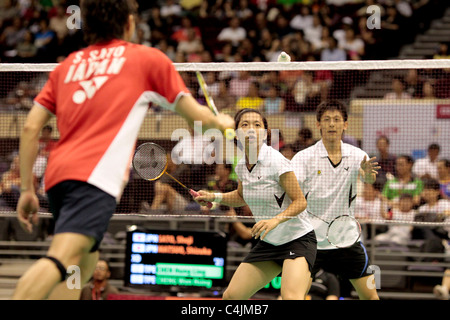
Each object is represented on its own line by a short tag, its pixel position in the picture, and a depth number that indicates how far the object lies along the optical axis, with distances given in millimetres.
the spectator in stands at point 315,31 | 13758
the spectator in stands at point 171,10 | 15594
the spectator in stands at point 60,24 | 14797
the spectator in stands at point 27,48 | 14536
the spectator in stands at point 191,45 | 14038
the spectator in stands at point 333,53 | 12758
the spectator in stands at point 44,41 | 14508
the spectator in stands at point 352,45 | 13062
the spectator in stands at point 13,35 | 15367
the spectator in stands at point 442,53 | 12484
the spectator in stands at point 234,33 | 14383
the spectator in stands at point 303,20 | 14125
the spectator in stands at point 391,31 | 13852
